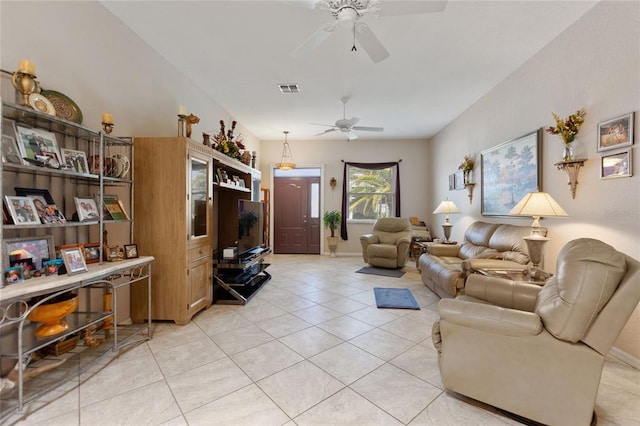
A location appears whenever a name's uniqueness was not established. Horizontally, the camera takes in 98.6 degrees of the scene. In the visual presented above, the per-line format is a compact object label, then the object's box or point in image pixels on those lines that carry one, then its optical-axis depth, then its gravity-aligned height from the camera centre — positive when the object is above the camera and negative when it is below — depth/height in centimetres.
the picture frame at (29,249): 168 -26
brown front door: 732 -13
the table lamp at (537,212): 261 -1
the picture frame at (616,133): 217 +65
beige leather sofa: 304 -56
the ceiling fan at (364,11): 181 +140
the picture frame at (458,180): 513 +58
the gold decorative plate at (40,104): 180 +71
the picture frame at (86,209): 211 +0
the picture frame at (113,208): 236 +1
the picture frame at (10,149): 166 +37
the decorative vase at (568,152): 270 +58
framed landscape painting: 328 +52
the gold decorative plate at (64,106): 203 +80
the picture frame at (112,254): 232 -38
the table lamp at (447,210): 482 +1
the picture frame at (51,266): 184 -39
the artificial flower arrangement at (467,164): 474 +82
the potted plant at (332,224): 699 -35
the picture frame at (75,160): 200 +37
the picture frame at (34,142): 172 +44
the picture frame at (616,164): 219 +39
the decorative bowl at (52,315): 179 -70
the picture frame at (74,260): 185 -35
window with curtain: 723 +51
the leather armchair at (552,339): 135 -70
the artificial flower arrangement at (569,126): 261 +83
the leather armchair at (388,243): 547 -68
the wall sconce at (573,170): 263 +40
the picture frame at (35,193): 181 +12
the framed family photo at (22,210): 165 +0
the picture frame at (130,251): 246 -38
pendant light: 728 +149
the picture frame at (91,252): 218 -35
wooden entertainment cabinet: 279 -11
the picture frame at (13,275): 160 -39
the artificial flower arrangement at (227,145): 381 +92
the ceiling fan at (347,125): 439 +139
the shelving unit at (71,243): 164 -30
